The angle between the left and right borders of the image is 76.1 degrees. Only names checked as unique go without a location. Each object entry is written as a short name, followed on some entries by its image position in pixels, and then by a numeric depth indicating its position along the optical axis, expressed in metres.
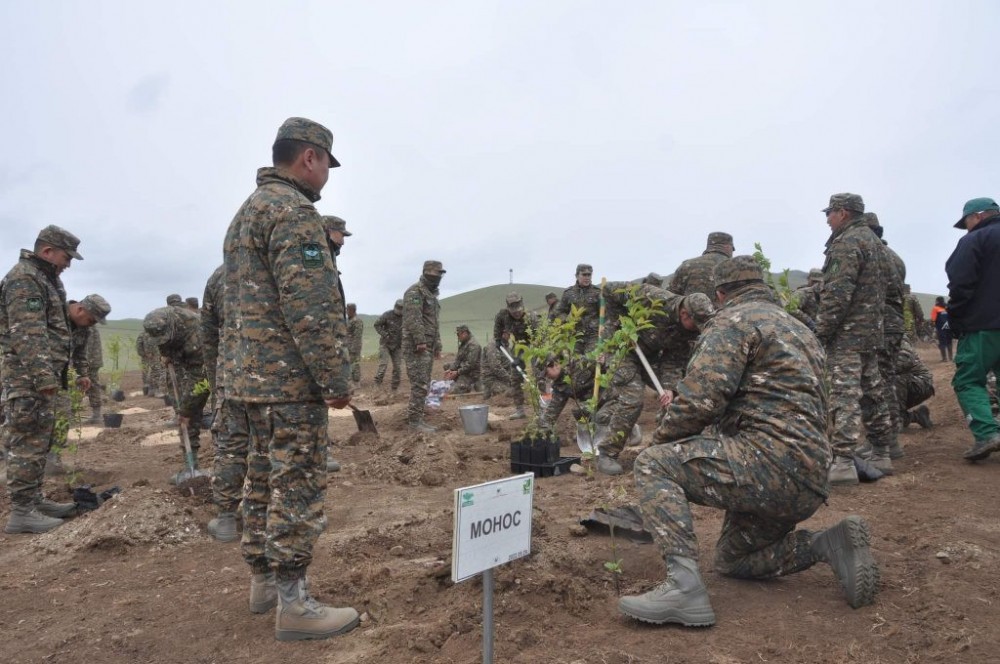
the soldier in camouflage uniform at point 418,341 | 9.97
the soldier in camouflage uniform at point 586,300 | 9.82
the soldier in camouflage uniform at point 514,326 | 10.96
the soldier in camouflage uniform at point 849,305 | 5.65
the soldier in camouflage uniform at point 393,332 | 16.25
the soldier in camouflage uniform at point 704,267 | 7.87
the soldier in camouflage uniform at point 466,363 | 15.15
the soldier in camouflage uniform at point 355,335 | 16.69
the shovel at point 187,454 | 6.57
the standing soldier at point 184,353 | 6.45
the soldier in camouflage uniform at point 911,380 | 7.36
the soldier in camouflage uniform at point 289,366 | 3.00
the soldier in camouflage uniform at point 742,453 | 2.96
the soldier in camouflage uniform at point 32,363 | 5.30
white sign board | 2.25
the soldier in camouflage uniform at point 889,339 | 5.94
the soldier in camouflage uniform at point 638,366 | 6.38
